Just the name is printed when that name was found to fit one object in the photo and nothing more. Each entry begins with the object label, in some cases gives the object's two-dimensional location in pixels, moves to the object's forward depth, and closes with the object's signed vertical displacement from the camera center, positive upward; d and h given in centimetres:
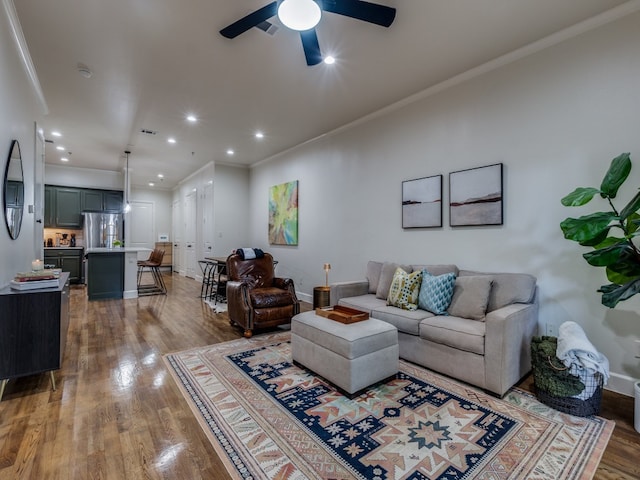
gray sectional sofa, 225 -71
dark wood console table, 216 -68
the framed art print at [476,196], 298 +45
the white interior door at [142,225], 977 +44
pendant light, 629 +103
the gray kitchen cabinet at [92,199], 769 +99
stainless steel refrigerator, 748 +26
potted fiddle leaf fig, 193 +3
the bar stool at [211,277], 555 -75
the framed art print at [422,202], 351 +45
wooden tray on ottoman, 258 -64
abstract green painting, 585 +52
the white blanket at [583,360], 199 -78
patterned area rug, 158 -115
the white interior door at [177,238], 944 +4
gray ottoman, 225 -85
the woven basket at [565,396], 203 -104
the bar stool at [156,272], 624 -79
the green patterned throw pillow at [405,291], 304 -50
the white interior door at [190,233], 822 +16
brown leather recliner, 360 -67
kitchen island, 558 -62
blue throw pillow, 287 -50
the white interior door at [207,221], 704 +43
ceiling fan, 183 +141
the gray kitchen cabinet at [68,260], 690 -47
